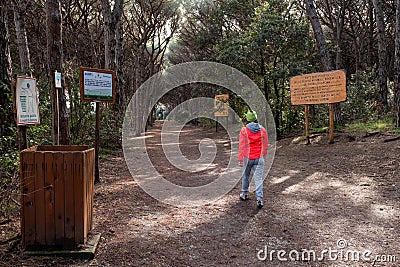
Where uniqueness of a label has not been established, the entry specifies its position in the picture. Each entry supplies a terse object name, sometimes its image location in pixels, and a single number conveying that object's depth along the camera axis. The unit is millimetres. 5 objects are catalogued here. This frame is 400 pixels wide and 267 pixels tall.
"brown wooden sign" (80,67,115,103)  7875
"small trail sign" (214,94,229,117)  18791
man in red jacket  6695
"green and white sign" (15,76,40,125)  4922
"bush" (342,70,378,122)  16656
